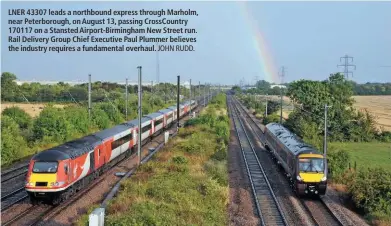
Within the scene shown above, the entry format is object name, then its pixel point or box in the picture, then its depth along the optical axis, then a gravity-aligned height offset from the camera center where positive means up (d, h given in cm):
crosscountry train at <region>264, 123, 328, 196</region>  2445 -481
